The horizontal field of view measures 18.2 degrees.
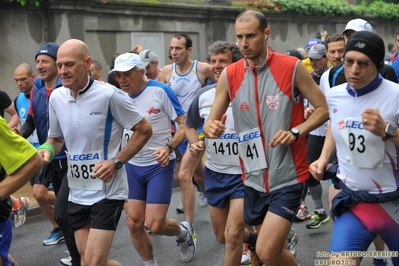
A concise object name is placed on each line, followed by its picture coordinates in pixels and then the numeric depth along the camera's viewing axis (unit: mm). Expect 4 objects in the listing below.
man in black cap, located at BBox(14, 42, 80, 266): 12056
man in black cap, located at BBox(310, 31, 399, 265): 7543
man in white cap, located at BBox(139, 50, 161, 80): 16294
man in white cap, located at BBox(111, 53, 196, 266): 11365
